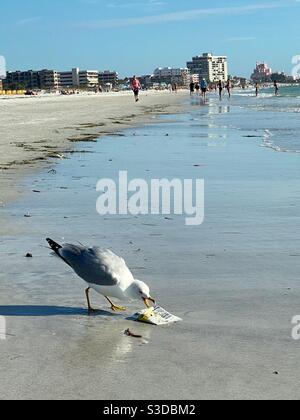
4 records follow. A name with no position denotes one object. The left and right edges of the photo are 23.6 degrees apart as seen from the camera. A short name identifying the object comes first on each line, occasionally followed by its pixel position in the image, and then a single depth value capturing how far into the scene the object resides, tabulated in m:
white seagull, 3.76
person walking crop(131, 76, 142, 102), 46.61
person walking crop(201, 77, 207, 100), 56.02
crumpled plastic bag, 3.71
